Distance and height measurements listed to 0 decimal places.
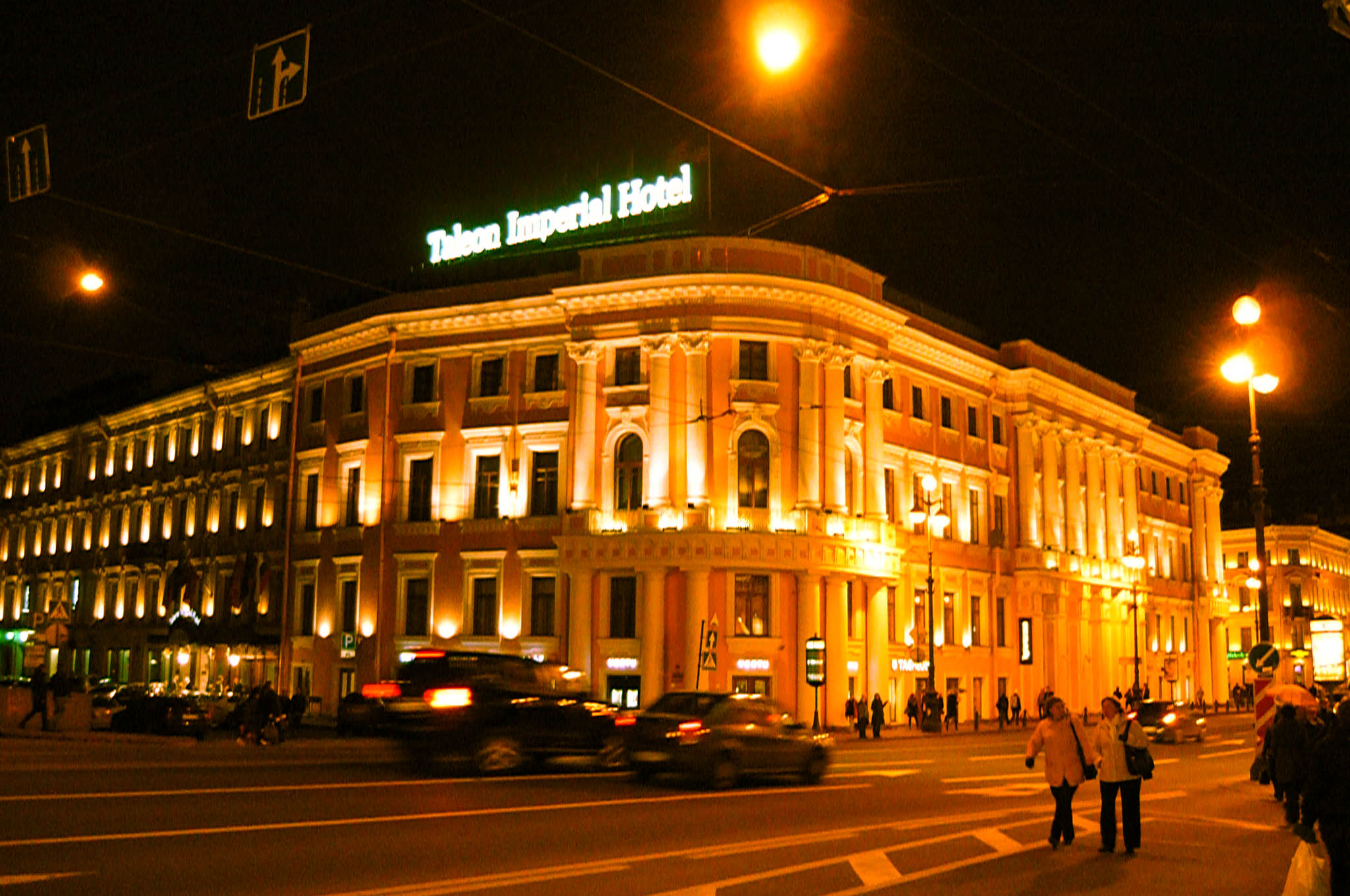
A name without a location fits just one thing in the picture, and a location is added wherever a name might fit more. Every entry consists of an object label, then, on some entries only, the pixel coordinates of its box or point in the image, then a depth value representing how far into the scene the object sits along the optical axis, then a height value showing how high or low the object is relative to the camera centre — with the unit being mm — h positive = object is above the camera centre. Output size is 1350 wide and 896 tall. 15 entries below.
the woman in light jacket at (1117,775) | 13773 -1549
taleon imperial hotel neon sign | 47875 +15396
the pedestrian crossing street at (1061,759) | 14102 -1413
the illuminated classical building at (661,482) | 44156 +5061
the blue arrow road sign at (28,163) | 16562 +5715
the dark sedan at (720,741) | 21031 -1881
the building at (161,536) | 54625 +4077
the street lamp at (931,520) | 46250 +3807
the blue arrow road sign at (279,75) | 14078 +5862
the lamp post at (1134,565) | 59938 +2800
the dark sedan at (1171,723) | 40062 -2937
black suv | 22047 -1531
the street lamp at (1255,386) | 18766 +3540
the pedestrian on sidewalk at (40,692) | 34500 -1875
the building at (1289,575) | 99562 +4185
